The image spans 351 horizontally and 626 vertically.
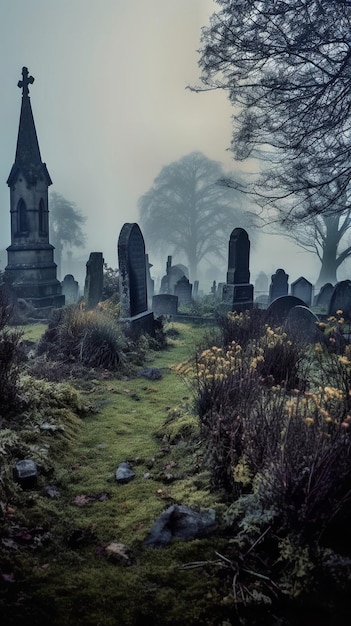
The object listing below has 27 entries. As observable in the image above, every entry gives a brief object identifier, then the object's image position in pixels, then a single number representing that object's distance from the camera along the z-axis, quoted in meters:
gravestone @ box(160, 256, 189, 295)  23.86
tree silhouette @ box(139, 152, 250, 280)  39.62
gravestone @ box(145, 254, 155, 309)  22.78
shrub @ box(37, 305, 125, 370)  8.32
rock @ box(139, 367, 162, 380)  8.08
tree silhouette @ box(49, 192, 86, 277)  41.53
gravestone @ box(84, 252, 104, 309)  13.31
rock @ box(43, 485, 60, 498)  3.63
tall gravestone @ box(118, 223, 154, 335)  10.59
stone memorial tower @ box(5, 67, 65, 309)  17.30
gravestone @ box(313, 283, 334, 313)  21.88
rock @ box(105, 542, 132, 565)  2.76
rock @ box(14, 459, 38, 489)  3.67
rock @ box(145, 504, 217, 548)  2.95
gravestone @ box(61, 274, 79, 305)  24.64
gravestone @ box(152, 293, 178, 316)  17.30
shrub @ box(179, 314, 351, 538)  2.66
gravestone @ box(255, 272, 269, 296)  39.03
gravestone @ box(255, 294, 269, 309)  24.66
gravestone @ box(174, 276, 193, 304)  20.73
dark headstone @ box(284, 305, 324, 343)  8.84
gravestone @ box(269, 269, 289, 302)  21.67
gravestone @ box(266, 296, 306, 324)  10.46
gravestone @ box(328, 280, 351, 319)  15.27
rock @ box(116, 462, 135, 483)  3.95
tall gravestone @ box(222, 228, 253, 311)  15.35
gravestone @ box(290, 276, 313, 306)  21.98
